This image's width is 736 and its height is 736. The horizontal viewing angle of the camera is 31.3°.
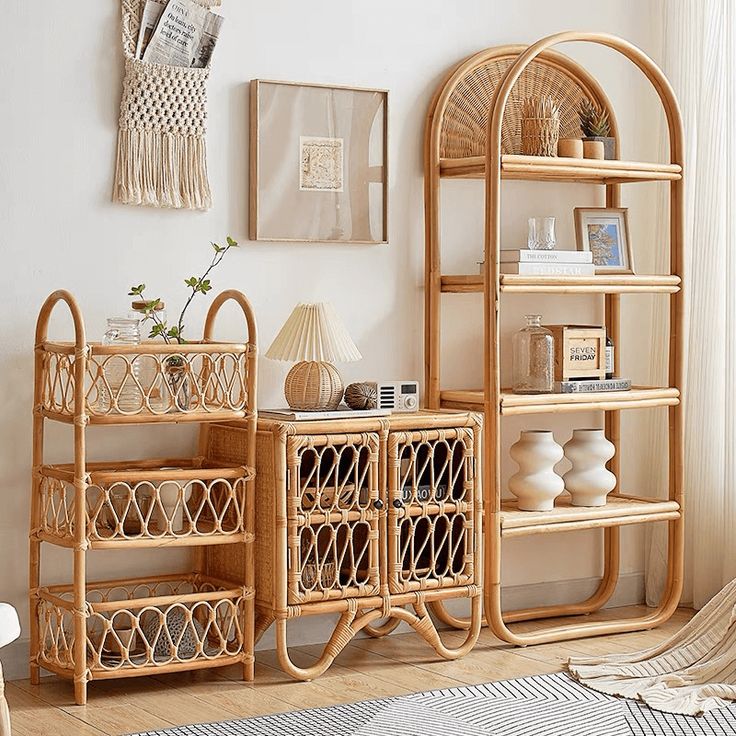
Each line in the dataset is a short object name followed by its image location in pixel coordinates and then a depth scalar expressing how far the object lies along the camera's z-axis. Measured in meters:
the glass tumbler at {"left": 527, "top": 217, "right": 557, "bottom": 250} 3.79
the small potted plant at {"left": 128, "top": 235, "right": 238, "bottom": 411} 3.17
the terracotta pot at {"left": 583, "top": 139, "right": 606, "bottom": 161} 3.85
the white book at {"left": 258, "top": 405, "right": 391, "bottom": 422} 3.33
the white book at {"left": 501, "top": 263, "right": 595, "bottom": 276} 3.68
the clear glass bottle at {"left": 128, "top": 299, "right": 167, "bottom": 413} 3.14
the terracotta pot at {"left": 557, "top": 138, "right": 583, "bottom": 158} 3.79
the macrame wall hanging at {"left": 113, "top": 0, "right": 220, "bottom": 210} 3.40
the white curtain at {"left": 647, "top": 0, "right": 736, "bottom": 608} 4.12
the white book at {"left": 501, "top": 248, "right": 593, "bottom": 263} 3.68
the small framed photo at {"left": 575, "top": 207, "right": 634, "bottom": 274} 3.98
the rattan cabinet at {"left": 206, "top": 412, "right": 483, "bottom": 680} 3.26
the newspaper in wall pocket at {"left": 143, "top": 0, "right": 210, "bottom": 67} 3.43
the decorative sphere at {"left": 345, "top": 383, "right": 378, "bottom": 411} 3.46
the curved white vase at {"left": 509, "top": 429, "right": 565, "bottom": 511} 3.75
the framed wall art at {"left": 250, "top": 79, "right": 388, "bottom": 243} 3.60
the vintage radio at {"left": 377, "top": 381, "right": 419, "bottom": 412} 3.51
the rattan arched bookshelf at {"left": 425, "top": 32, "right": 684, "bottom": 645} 3.61
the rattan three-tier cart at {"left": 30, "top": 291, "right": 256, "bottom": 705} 3.09
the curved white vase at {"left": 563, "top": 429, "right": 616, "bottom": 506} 3.87
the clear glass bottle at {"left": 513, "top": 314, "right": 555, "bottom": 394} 3.77
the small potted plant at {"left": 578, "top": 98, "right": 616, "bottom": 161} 3.92
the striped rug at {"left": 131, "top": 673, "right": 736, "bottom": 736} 2.90
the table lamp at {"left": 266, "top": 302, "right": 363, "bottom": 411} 3.41
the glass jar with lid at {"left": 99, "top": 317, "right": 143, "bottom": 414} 3.11
